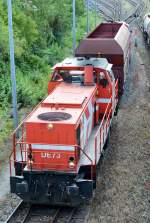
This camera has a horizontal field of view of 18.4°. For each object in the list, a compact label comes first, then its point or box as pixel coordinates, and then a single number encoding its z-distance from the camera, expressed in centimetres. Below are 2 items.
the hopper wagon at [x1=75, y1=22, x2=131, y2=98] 1908
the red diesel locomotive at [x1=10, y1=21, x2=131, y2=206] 1152
